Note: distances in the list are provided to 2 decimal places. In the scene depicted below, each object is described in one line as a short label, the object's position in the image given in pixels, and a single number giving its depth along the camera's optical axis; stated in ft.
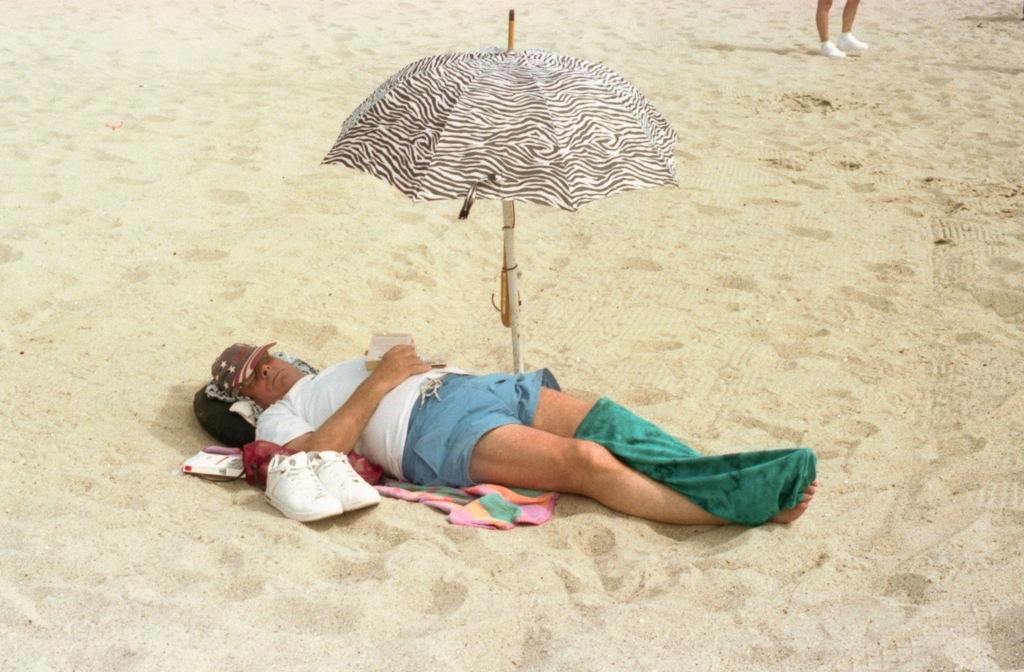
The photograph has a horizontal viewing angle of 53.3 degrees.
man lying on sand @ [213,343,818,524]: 10.03
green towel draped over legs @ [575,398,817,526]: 9.73
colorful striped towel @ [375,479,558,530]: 10.34
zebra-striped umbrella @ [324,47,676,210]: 10.07
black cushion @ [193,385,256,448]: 11.95
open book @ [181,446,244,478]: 11.09
